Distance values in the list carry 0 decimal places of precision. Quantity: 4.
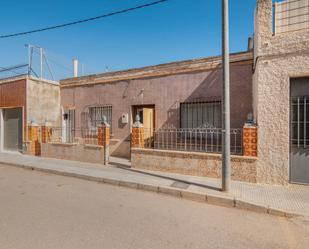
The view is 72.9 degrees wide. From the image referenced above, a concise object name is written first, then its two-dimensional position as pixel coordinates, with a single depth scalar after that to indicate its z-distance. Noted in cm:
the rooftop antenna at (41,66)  1126
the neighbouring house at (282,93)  543
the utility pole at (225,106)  500
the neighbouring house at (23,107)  1102
